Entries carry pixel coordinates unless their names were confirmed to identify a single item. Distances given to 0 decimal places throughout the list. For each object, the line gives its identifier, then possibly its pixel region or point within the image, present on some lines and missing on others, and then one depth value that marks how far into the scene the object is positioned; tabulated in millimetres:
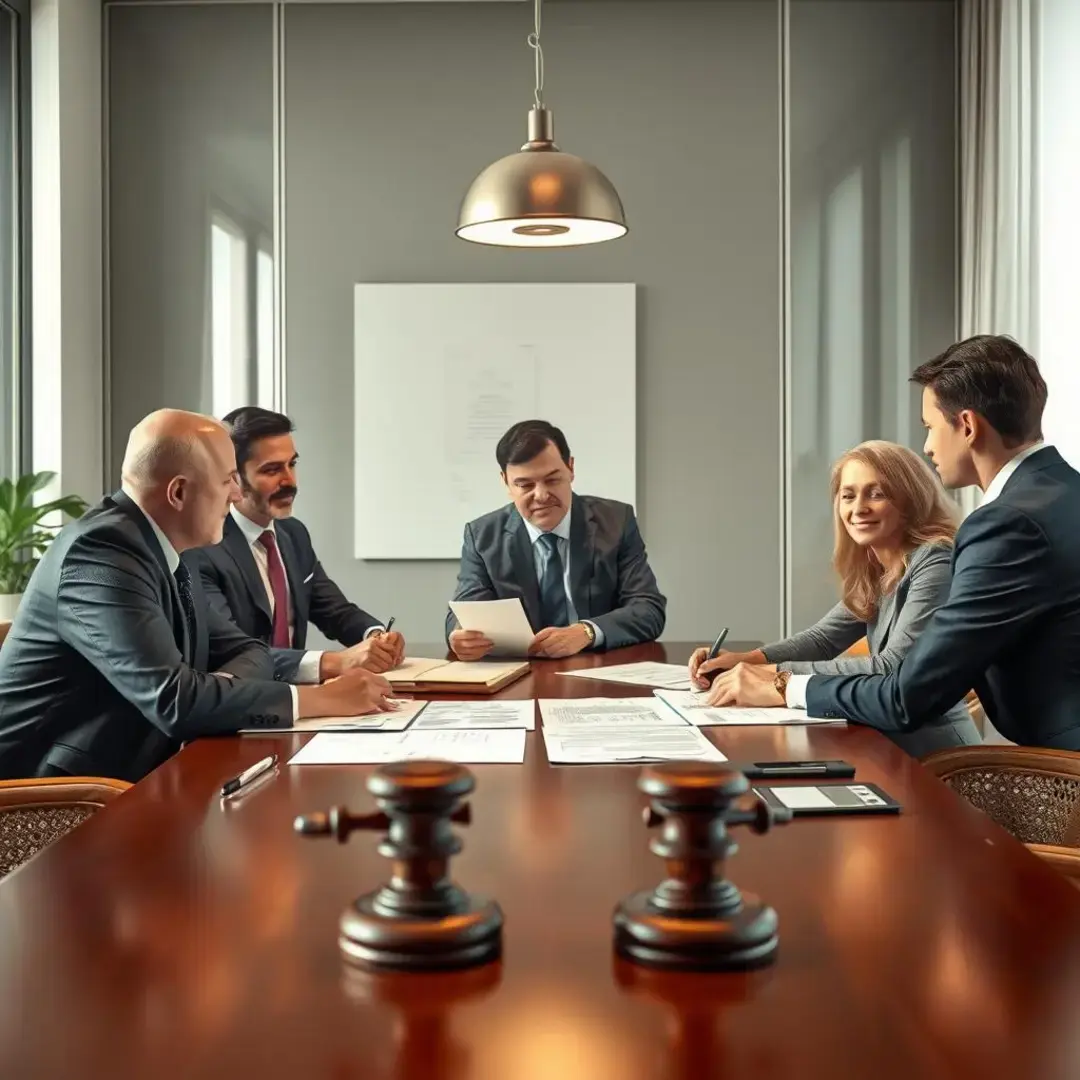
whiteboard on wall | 5680
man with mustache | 3482
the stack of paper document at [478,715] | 2434
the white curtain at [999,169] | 5023
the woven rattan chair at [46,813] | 2195
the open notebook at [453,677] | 2891
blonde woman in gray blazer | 2832
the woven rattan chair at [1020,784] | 2305
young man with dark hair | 2447
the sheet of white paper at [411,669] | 2984
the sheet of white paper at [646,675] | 3041
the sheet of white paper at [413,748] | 2088
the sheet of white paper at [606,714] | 2406
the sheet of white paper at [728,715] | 2449
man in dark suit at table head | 4180
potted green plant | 4727
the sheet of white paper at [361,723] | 2387
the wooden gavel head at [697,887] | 1082
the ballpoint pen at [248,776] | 1819
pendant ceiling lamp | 3273
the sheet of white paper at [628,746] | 2062
